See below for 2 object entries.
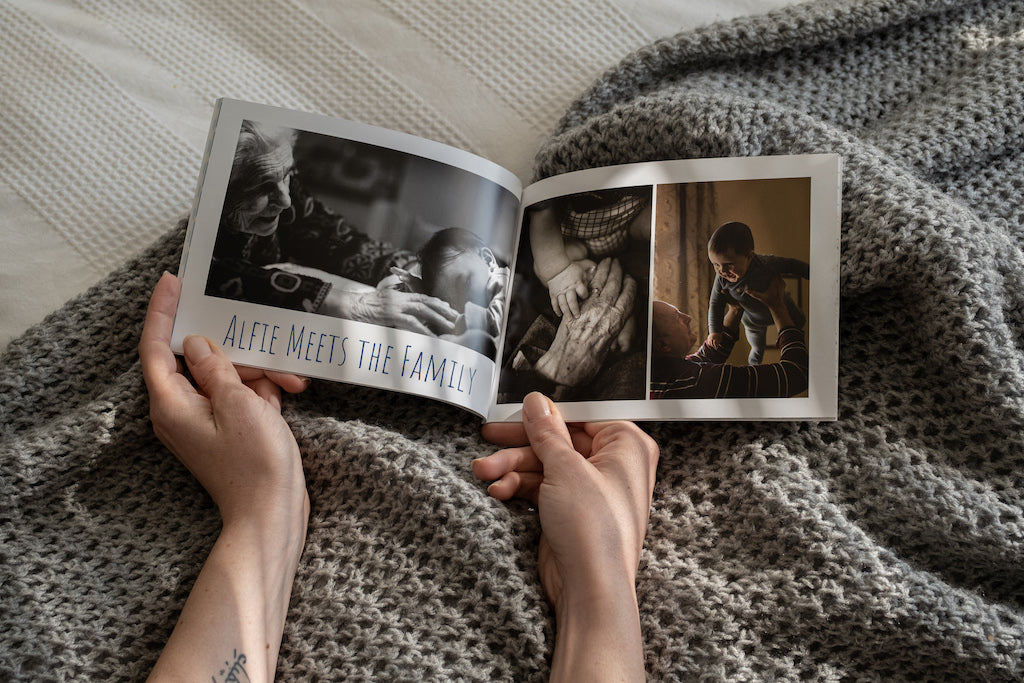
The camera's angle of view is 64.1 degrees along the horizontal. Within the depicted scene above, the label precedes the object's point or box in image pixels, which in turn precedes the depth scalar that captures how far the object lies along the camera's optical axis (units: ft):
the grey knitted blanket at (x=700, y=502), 2.13
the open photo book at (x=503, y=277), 2.36
